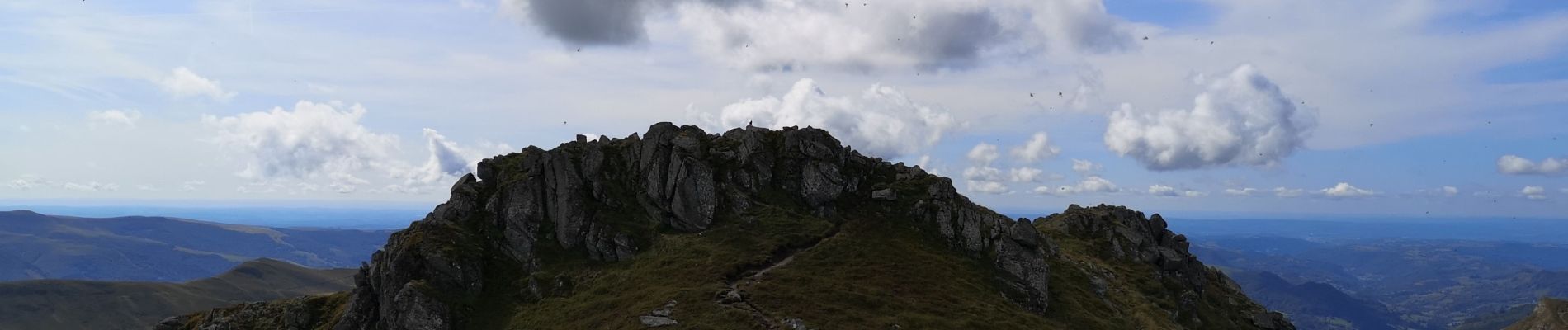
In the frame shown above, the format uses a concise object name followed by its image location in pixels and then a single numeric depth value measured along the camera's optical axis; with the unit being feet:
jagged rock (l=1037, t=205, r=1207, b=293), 335.47
